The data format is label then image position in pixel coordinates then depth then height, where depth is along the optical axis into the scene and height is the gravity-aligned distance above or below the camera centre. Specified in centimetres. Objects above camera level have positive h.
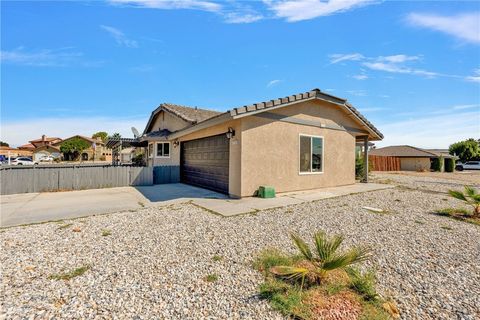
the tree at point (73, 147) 4512 +264
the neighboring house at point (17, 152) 4788 +183
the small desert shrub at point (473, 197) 636 -99
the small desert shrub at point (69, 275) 322 -164
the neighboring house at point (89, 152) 4738 +198
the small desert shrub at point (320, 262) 281 -126
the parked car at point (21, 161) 3148 -15
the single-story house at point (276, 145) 866 +74
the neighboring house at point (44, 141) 6072 +527
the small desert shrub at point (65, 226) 544 -159
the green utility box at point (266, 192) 870 -118
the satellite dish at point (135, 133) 2087 +255
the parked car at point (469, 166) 3575 -62
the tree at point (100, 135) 8512 +981
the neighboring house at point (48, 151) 5028 +203
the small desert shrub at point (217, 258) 376 -161
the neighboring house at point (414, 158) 3262 +56
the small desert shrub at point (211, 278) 312 -163
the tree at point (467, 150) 4122 +219
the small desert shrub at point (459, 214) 619 -151
